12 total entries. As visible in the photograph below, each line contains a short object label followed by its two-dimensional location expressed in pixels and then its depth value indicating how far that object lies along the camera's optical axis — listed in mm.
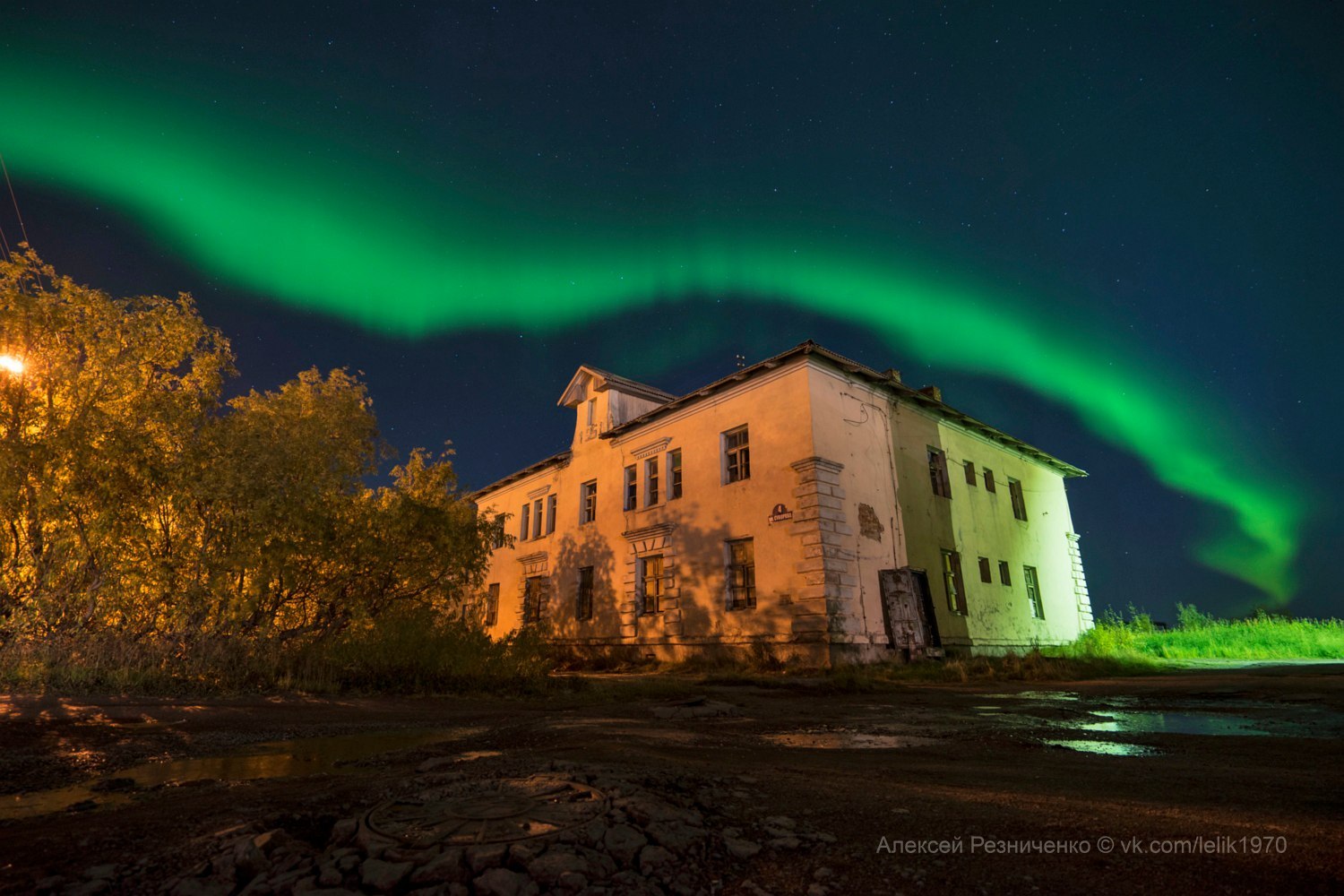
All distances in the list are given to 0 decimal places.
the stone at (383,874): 1809
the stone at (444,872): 1845
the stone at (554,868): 1860
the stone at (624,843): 2076
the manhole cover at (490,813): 2148
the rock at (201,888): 1812
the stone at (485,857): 1896
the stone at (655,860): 2020
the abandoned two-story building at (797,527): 14555
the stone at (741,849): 2195
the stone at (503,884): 1781
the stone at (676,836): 2189
